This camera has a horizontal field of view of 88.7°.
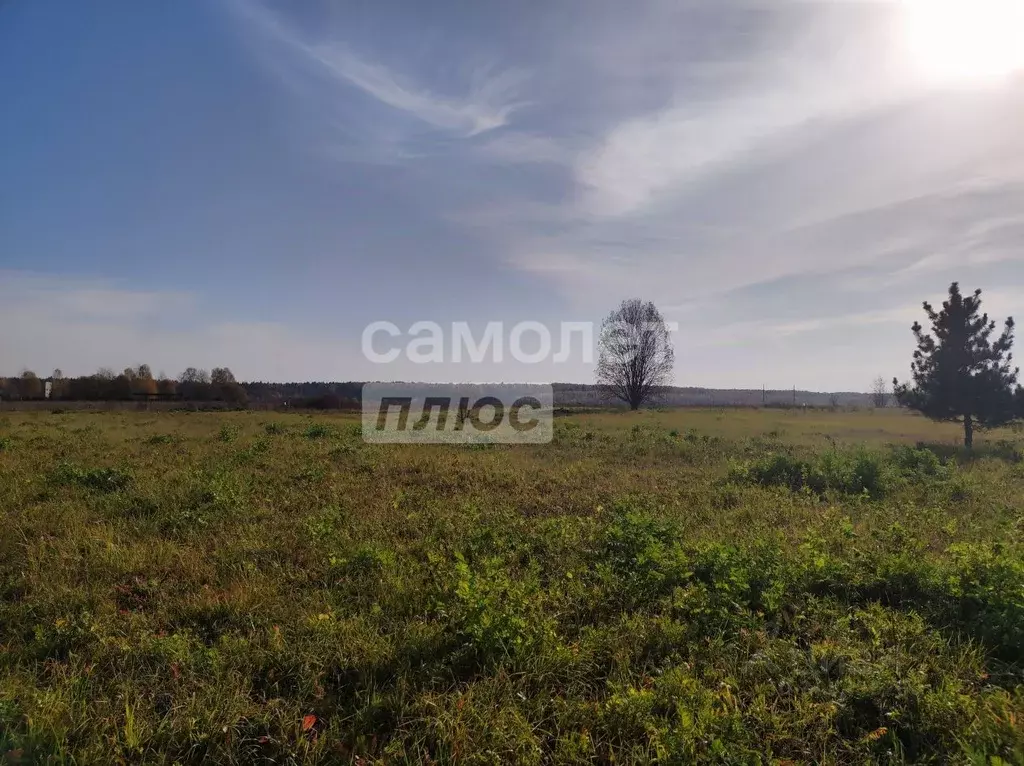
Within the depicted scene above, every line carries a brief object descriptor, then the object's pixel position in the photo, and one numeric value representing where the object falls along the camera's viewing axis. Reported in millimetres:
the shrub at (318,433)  18391
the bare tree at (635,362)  45969
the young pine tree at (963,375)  19531
